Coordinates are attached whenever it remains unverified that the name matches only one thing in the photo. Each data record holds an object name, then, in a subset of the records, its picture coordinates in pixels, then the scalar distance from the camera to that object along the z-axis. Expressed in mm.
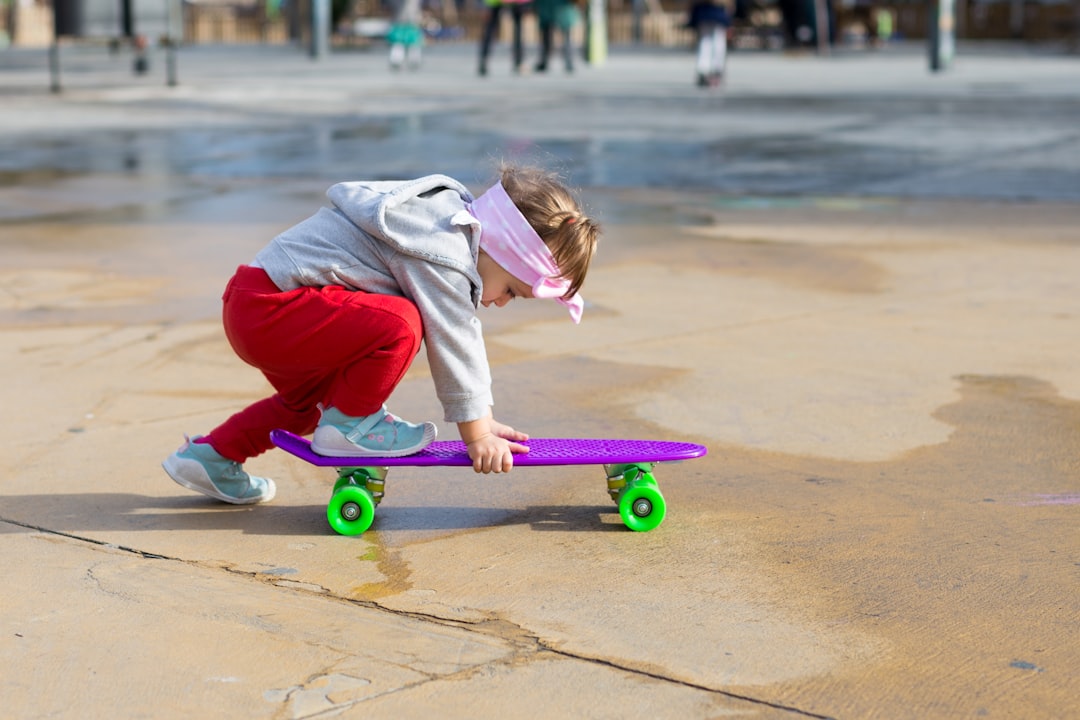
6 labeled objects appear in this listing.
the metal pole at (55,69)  17375
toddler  3121
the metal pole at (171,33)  18000
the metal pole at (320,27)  25672
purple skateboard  3246
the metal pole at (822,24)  29359
